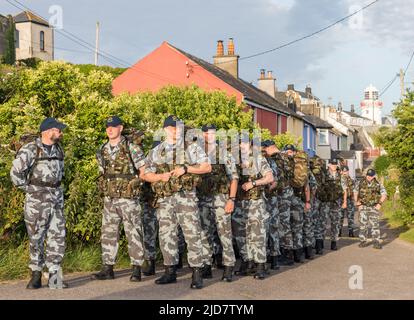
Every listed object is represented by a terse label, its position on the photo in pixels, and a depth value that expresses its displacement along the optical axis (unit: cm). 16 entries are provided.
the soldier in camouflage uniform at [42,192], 676
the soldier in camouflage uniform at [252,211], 820
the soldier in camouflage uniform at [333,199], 1254
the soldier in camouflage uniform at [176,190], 718
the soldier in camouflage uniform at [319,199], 1169
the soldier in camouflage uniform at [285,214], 995
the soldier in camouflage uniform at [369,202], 1298
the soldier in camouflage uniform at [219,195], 780
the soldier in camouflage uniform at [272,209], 918
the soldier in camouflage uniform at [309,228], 1088
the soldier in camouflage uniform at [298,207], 1023
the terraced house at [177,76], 3103
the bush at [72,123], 822
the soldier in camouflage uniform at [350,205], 1605
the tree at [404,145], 1620
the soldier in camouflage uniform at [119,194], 733
